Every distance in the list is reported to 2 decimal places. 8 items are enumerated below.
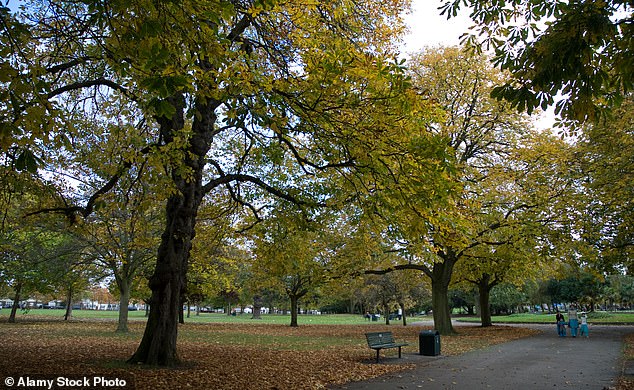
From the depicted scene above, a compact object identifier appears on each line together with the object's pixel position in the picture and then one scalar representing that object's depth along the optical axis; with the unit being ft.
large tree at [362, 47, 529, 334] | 63.67
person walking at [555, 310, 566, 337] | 72.33
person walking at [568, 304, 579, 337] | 71.90
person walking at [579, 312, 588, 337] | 70.79
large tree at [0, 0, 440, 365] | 15.56
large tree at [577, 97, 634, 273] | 47.65
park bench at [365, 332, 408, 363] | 39.29
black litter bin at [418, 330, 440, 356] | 43.55
